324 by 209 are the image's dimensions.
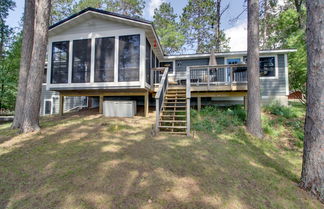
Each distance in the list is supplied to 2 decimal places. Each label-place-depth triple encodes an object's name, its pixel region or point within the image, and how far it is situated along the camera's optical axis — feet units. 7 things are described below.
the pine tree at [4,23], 55.42
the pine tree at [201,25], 55.52
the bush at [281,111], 23.30
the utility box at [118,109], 24.68
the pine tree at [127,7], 59.27
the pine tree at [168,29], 57.31
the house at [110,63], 23.20
